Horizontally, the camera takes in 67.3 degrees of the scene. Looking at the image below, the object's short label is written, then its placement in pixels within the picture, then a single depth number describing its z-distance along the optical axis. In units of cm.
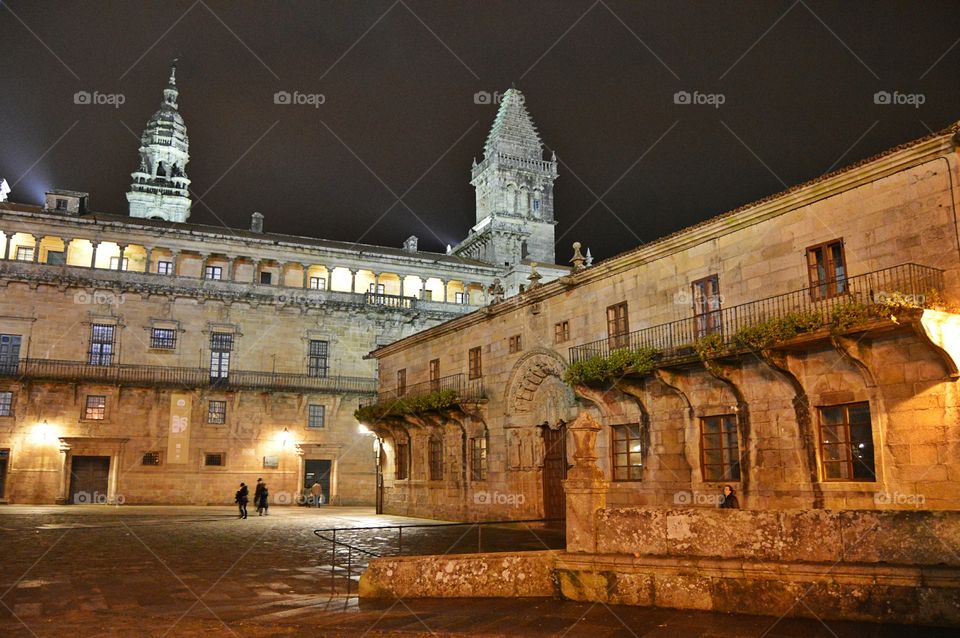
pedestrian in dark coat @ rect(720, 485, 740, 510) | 1401
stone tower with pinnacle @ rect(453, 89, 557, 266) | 6475
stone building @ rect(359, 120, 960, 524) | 1250
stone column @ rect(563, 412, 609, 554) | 928
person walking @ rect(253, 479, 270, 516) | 3014
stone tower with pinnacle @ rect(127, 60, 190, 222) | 6719
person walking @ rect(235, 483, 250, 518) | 2797
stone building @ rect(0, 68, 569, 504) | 3738
